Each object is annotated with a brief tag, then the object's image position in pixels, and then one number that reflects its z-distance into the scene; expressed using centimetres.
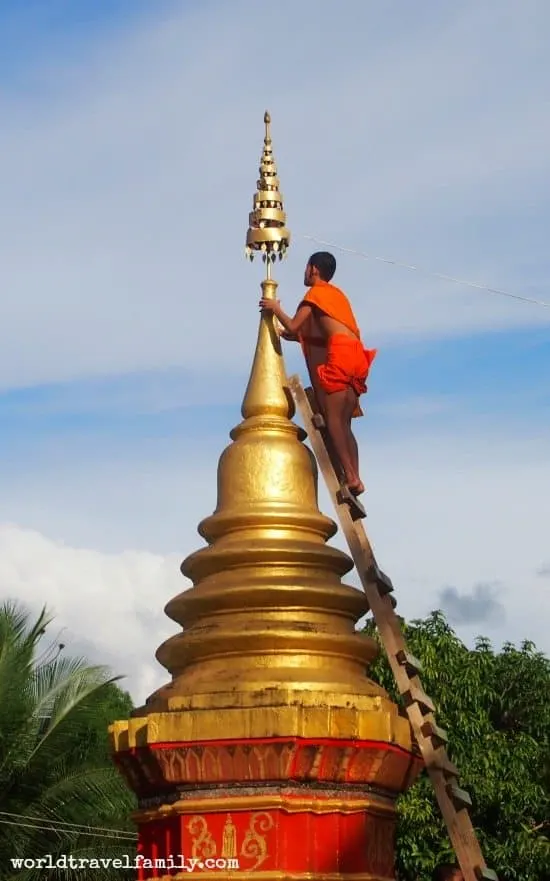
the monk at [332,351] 1203
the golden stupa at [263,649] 1048
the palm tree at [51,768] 2161
